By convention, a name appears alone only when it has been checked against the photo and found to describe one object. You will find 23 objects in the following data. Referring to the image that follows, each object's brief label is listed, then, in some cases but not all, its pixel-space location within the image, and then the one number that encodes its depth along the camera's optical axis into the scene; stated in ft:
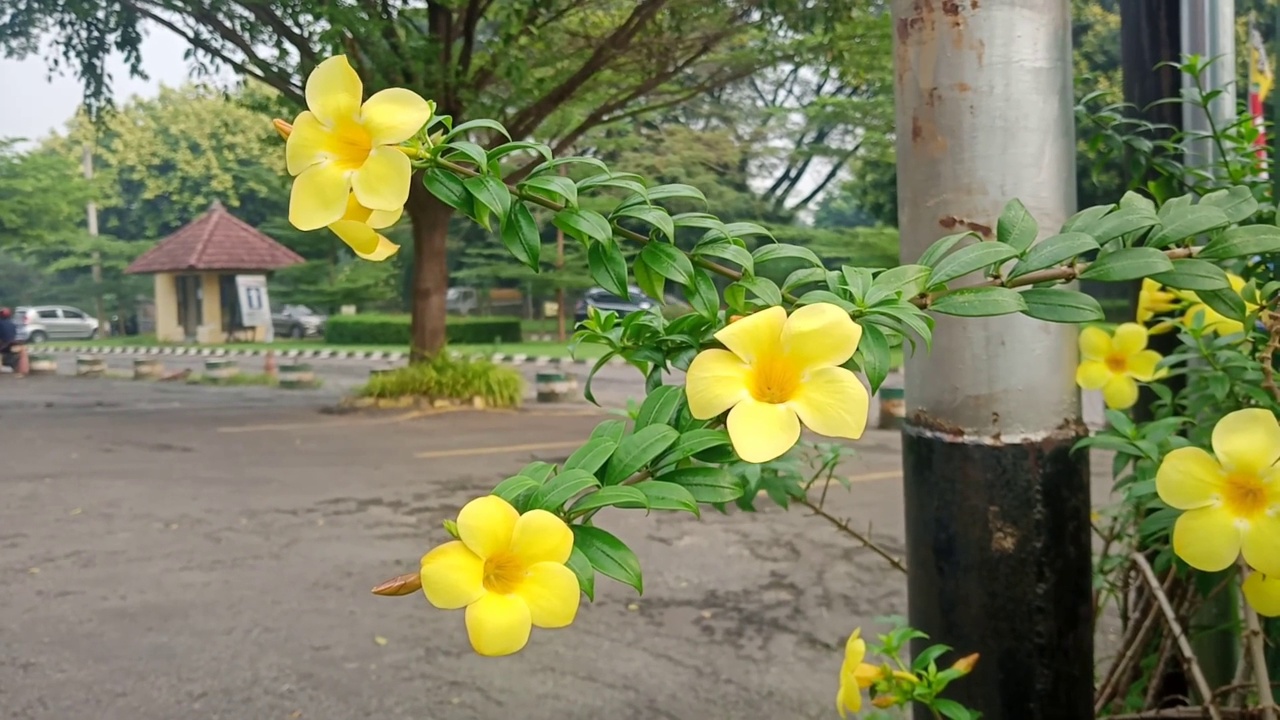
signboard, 67.67
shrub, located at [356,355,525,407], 27.99
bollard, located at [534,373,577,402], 30.78
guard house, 66.33
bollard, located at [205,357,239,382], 41.03
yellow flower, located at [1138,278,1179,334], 4.22
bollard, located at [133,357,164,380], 43.37
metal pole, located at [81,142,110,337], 70.90
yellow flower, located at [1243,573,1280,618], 2.72
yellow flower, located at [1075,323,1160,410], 3.76
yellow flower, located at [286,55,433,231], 1.85
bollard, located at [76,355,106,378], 45.24
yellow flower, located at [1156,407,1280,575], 2.22
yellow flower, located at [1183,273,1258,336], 3.63
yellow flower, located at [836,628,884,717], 3.49
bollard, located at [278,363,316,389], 38.42
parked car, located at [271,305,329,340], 78.79
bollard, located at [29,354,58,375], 45.57
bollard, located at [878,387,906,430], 23.63
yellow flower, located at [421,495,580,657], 1.66
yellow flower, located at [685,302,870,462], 1.72
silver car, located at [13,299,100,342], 77.25
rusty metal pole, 2.65
